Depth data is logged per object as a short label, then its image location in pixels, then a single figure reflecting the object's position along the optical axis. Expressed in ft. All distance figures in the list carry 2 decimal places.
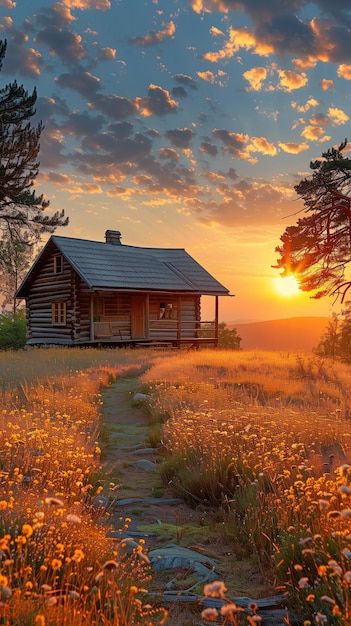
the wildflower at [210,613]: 6.57
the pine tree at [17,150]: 90.33
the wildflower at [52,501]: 8.30
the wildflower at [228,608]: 6.83
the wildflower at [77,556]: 8.38
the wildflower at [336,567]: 7.95
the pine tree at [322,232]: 63.93
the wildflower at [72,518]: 8.60
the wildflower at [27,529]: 7.76
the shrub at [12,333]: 124.47
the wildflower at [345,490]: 9.00
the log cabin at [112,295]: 96.37
